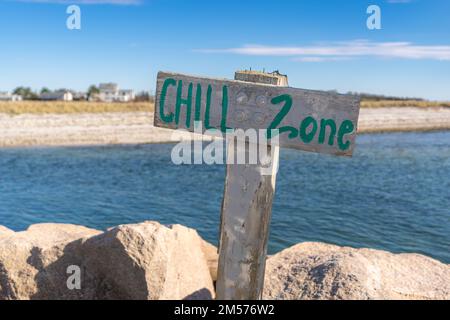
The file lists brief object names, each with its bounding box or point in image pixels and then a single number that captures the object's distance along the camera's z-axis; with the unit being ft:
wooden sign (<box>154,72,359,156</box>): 10.64
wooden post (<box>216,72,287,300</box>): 11.28
